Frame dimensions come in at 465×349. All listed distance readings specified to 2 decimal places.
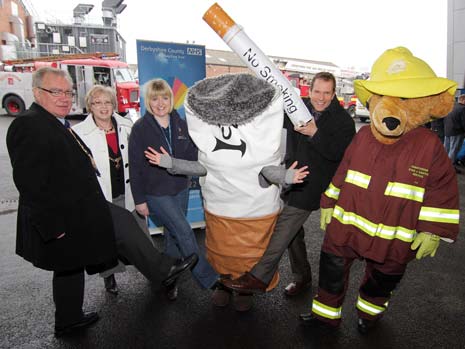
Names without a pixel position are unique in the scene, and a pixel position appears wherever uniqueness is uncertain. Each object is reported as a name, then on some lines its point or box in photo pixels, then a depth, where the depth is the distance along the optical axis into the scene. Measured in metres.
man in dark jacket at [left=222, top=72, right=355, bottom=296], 2.48
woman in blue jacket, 2.69
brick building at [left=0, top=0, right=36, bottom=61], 26.14
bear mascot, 2.04
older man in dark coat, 1.93
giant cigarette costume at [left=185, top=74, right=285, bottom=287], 2.28
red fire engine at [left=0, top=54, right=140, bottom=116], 13.18
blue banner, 3.70
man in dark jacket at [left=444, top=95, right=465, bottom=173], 7.13
